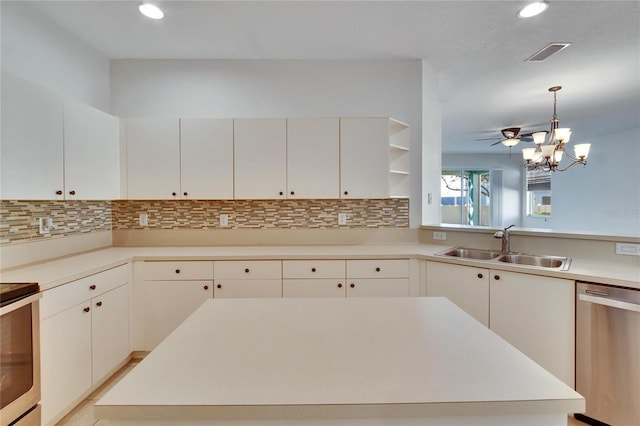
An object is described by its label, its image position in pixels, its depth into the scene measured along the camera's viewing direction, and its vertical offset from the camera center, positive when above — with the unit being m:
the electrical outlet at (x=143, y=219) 3.04 -0.08
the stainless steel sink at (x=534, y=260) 2.30 -0.39
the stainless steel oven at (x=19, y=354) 1.40 -0.69
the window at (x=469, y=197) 8.27 +0.37
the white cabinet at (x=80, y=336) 1.69 -0.80
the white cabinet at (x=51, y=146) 1.79 +0.44
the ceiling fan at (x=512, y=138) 4.45 +1.05
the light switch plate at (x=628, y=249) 2.02 -0.25
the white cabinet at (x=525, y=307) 1.89 -0.66
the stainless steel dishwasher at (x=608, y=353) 1.65 -0.80
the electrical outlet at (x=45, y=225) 2.24 -0.11
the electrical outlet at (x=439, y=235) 3.00 -0.24
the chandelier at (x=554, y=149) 3.57 +0.76
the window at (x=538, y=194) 7.85 +0.45
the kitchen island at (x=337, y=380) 0.62 -0.38
